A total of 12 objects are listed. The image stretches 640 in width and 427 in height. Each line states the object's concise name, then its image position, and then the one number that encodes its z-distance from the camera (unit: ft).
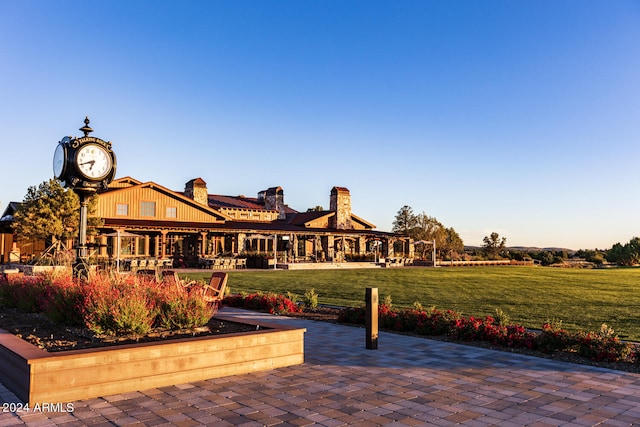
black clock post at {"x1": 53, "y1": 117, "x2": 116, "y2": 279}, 25.38
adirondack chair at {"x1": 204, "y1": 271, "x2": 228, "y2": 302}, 32.40
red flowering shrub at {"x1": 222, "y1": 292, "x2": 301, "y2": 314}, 36.91
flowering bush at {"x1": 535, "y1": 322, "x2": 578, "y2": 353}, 23.32
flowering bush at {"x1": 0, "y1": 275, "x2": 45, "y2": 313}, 26.84
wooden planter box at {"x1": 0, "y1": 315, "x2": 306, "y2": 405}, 14.82
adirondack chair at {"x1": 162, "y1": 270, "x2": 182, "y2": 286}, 25.71
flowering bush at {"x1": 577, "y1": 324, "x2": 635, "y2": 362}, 21.63
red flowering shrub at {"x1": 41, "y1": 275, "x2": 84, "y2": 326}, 21.18
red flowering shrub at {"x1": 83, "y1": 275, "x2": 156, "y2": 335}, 18.78
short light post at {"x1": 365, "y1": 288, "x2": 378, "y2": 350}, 23.82
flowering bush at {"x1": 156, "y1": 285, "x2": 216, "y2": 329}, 20.56
